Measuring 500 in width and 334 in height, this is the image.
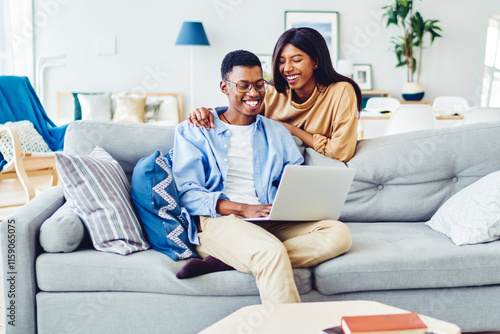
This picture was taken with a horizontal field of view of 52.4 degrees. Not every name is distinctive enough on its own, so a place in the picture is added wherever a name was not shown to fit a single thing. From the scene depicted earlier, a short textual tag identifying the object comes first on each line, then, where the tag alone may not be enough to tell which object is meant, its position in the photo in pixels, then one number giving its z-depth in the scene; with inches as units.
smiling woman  85.6
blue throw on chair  149.3
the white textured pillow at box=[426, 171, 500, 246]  71.4
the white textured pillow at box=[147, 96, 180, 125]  223.9
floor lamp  218.5
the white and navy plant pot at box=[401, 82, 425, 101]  229.8
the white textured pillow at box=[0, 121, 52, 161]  133.0
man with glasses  62.7
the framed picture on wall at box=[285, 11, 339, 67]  235.6
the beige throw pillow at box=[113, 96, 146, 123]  209.2
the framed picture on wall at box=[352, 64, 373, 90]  238.7
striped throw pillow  65.7
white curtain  198.7
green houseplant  225.9
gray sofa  63.0
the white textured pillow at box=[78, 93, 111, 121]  207.0
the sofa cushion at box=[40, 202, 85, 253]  62.7
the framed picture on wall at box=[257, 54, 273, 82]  230.5
